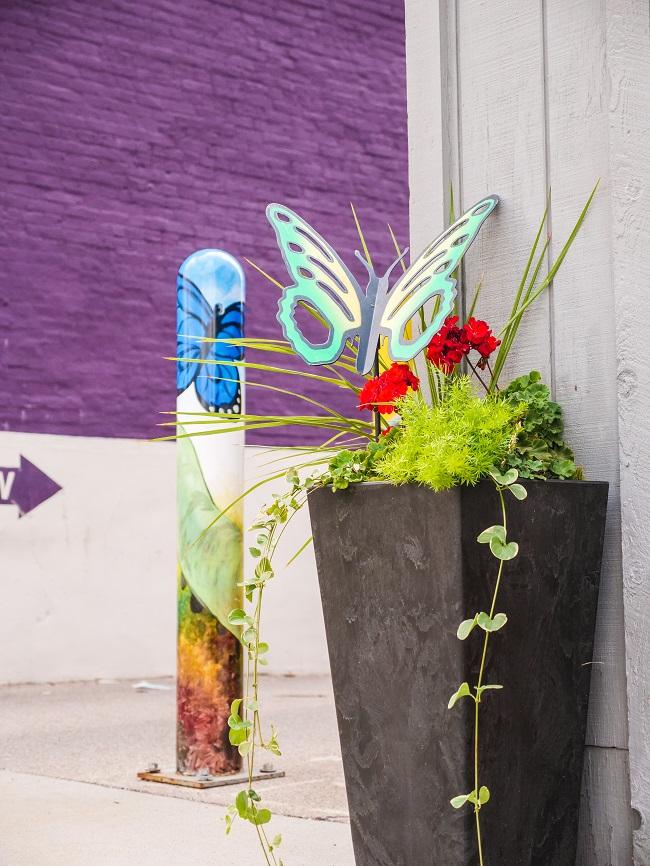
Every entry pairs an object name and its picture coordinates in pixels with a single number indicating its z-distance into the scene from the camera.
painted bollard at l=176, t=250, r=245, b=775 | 4.29
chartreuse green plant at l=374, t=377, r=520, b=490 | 2.33
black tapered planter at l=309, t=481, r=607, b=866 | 2.33
